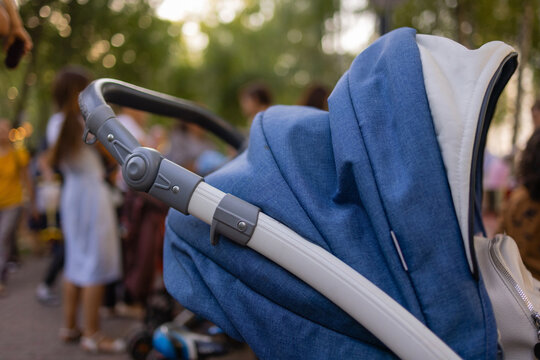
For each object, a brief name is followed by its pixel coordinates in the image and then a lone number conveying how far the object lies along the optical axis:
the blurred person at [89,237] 3.26
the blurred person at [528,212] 2.06
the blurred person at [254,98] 4.14
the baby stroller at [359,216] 1.11
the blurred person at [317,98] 3.62
